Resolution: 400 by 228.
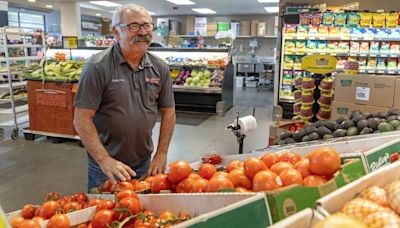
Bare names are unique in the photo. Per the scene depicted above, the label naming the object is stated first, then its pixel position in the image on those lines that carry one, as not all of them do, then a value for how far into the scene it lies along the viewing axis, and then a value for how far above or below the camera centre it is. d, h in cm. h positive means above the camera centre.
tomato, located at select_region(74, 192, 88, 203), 157 -64
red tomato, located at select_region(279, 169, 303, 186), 108 -37
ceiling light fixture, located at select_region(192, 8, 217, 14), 1491 +241
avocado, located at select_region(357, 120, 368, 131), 230 -41
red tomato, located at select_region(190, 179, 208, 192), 127 -47
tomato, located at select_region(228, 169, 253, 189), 125 -44
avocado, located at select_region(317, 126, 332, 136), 238 -47
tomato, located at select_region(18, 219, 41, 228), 122 -60
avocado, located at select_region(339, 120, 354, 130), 240 -43
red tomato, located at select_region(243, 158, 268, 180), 123 -38
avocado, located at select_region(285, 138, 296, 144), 251 -58
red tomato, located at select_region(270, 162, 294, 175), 119 -37
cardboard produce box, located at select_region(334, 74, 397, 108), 332 -25
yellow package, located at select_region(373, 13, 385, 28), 568 +76
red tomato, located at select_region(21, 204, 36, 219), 147 -67
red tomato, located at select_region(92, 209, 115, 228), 123 -58
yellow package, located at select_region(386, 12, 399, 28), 565 +77
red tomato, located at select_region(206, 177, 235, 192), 118 -43
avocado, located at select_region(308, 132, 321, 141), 233 -50
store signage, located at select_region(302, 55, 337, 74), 390 +0
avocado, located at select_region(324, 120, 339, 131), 246 -45
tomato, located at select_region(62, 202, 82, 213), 142 -62
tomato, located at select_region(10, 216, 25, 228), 134 -65
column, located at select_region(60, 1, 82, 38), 1157 +150
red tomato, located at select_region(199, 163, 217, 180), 146 -48
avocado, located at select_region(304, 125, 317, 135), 245 -48
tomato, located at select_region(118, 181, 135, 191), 154 -57
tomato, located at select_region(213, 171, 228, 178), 129 -44
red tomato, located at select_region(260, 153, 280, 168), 136 -39
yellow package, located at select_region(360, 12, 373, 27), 571 +79
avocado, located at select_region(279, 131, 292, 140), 267 -57
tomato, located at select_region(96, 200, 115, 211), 132 -57
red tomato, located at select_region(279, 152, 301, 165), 137 -39
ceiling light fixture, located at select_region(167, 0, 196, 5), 1259 +231
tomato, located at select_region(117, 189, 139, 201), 134 -53
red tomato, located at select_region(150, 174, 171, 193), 144 -52
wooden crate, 536 -74
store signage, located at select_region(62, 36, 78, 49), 864 +48
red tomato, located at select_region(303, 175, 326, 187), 107 -38
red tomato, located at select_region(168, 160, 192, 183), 138 -45
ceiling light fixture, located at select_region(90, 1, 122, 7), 1303 +234
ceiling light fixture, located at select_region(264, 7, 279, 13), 1428 +239
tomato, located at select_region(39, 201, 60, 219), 140 -63
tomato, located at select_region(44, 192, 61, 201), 161 -65
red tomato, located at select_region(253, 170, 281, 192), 107 -38
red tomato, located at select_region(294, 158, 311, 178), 117 -37
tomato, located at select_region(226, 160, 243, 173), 148 -46
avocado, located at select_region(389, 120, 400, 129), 217 -38
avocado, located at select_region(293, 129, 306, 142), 252 -54
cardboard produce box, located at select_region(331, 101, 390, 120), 340 -45
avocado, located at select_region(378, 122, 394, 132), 212 -39
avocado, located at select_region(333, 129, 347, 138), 229 -47
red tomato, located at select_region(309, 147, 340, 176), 111 -33
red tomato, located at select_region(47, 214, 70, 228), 123 -59
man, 199 -26
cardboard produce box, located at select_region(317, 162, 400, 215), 77 -32
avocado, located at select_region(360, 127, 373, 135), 220 -44
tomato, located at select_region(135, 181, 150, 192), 155 -58
